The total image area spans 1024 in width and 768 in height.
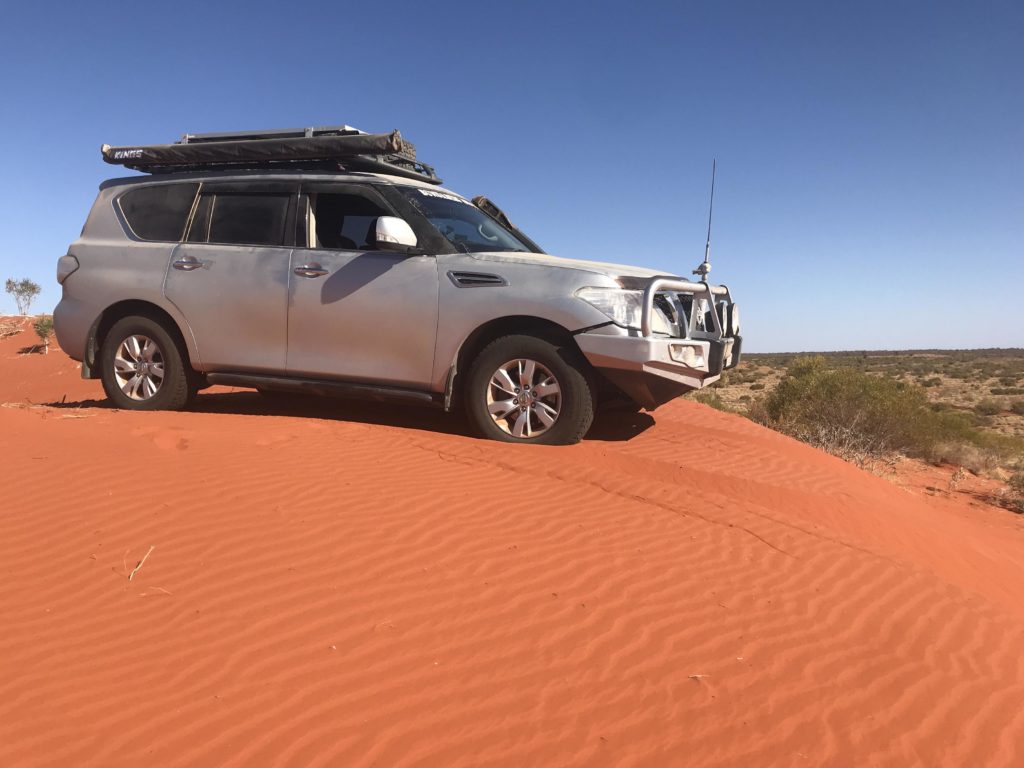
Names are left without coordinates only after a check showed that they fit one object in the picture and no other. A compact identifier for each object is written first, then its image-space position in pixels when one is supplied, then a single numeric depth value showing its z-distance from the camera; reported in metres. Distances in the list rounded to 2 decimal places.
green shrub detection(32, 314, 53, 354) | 25.93
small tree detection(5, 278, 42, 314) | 53.84
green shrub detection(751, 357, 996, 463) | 12.79
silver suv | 5.10
